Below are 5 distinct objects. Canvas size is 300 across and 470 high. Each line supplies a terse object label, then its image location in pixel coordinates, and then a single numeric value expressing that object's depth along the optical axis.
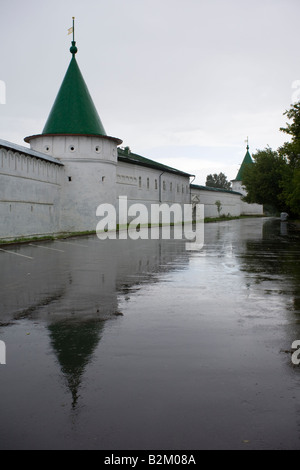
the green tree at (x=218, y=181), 150.25
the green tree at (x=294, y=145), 26.08
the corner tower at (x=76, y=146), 32.12
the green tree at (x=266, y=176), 54.67
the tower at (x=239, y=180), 98.31
